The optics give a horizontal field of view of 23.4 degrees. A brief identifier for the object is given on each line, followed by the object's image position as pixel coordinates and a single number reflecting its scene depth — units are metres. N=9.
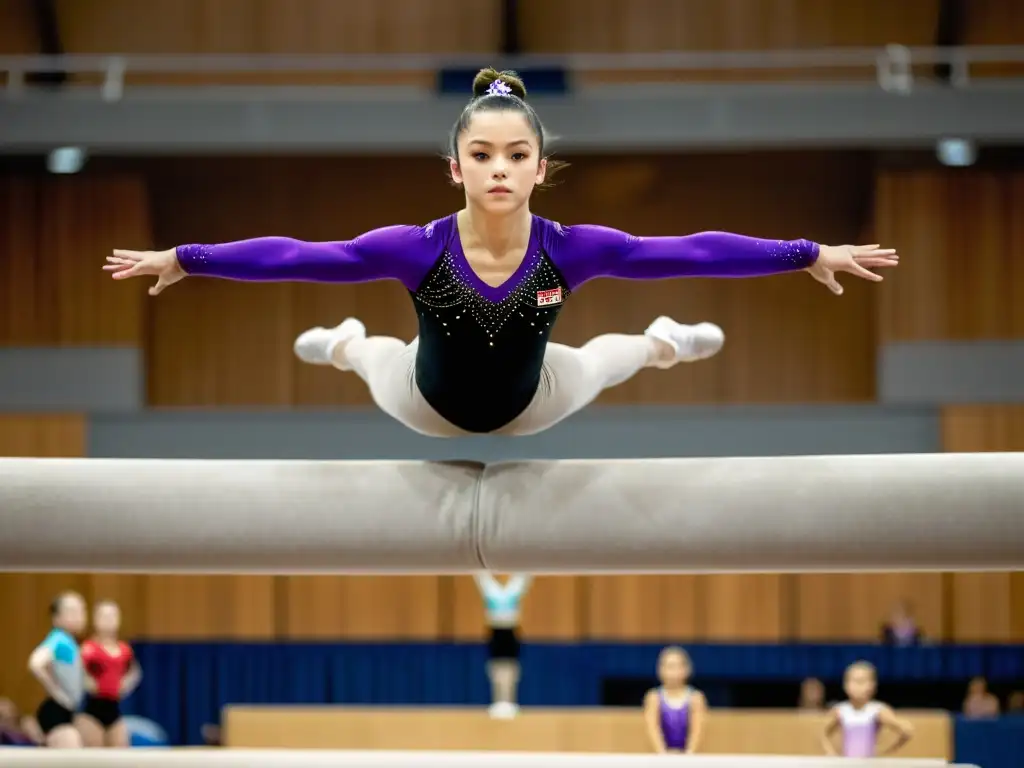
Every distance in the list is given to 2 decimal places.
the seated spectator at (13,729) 15.36
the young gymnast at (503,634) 16.64
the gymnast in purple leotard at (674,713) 12.84
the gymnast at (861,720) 12.53
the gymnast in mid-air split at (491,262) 4.90
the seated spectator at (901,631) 19.86
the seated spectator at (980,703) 17.14
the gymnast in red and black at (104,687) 11.12
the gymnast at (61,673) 10.47
